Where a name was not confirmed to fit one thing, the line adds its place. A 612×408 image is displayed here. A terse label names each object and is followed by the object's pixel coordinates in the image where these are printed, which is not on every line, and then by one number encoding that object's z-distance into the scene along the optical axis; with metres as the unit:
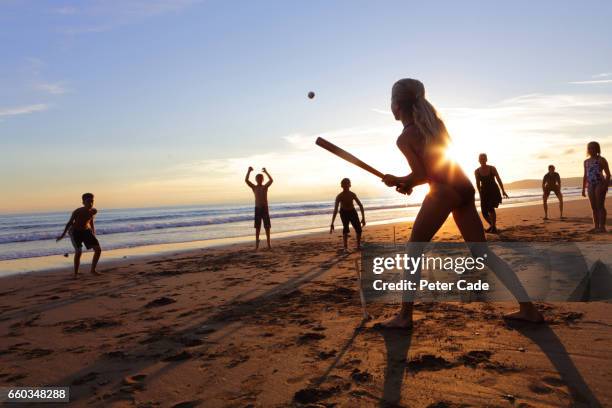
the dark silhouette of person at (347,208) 10.07
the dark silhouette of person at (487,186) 10.36
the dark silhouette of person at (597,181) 9.44
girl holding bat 3.48
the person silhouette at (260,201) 11.73
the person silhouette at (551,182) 13.40
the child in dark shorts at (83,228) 9.02
